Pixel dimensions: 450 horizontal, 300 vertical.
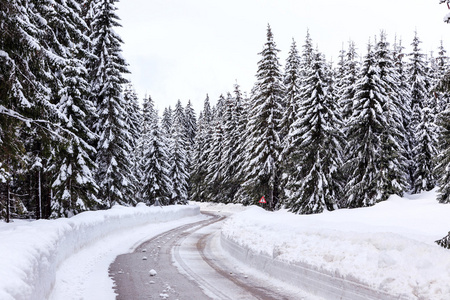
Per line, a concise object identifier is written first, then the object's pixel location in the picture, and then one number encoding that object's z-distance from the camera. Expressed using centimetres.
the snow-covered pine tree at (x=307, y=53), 3744
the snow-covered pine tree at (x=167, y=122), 6944
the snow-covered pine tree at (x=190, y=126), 7206
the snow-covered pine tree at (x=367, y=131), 2619
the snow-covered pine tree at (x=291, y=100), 3100
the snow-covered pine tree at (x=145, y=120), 5091
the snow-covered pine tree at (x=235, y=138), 4488
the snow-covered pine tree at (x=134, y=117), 3465
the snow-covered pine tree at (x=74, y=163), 1970
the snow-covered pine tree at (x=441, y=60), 3753
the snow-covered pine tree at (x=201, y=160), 5994
